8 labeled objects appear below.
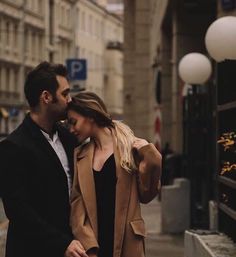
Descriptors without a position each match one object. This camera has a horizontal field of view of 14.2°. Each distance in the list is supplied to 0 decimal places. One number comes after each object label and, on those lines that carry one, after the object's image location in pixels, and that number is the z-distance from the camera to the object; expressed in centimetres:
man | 418
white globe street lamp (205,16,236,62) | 909
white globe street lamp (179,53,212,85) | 1307
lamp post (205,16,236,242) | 755
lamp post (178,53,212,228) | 1314
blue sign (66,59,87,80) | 2448
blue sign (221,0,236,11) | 1288
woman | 421
